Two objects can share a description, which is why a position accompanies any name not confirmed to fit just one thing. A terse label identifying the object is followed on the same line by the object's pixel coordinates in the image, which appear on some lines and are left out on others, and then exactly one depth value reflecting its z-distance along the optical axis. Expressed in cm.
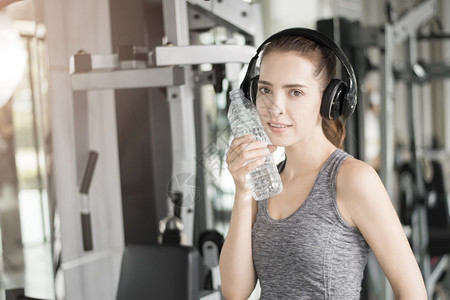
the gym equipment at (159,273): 211
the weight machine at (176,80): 221
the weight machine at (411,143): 359
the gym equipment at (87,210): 236
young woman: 172
